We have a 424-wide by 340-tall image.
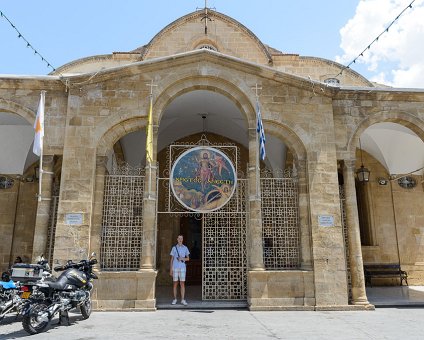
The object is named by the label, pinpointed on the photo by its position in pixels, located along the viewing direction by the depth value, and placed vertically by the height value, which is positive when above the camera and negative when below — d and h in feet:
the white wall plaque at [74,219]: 24.93 +2.36
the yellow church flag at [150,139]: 25.93 +7.93
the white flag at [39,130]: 24.53 +8.23
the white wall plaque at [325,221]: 25.95 +2.23
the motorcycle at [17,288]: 19.13 -1.70
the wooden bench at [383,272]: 36.91 -1.83
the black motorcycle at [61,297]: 17.03 -2.07
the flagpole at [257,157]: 26.12 +6.86
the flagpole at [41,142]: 24.97 +7.56
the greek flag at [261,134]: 25.18 +8.03
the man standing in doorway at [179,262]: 25.93 -0.54
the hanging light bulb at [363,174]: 35.32 +7.39
